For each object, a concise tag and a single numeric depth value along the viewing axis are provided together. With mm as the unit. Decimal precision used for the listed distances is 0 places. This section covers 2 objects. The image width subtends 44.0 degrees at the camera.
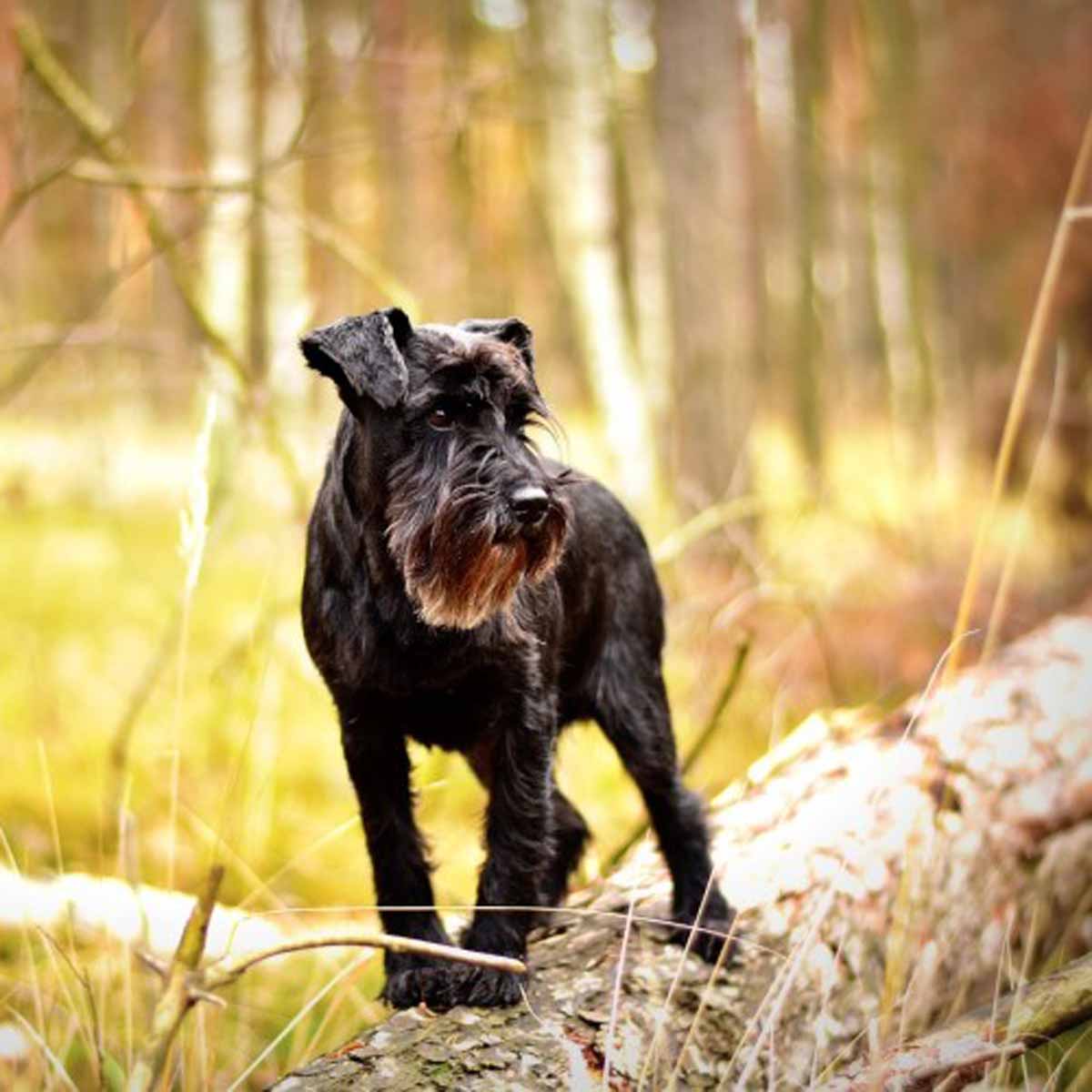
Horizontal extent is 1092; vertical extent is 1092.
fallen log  2535
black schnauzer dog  2764
